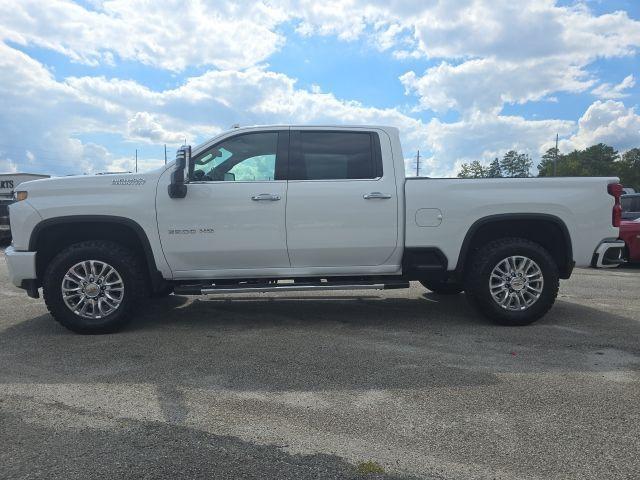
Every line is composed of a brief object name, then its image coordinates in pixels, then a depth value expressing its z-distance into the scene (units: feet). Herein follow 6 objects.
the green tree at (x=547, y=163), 299.60
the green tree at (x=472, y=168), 265.73
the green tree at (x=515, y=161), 320.91
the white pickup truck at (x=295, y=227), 16.39
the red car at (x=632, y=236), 32.78
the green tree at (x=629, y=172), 264.76
